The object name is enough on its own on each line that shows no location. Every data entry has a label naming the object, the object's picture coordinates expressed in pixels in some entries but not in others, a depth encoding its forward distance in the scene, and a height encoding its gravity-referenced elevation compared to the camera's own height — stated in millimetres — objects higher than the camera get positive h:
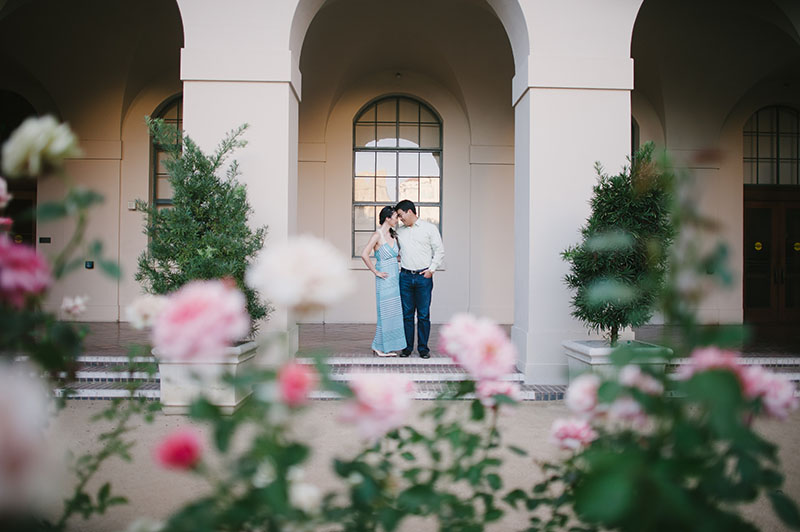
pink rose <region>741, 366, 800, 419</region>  1119 -254
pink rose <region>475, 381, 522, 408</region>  1405 -323
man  6164 +124
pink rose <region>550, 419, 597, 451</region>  1475 -462
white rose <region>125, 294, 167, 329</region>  1392 -110
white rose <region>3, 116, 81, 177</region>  1103 +275
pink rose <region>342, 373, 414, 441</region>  996 -263
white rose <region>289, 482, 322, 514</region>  1099 -489
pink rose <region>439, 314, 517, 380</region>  1253 -182
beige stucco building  8914 +3266
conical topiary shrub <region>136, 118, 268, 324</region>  4594 +415
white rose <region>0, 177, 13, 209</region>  1489 +222
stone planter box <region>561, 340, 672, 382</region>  4801 -750
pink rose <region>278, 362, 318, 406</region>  898 -199
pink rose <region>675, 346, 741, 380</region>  990 -167
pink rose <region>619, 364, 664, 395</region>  1142 -236
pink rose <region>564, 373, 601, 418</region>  1242 -296
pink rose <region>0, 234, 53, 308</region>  1015 -2
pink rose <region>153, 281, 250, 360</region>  865 -91
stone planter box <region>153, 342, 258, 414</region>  4534 -1028
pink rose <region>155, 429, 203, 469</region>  889 -316
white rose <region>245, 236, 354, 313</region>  928 -7
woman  6234 -161
